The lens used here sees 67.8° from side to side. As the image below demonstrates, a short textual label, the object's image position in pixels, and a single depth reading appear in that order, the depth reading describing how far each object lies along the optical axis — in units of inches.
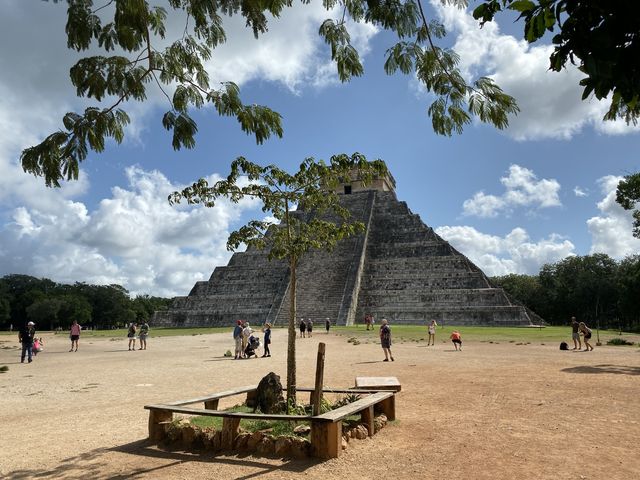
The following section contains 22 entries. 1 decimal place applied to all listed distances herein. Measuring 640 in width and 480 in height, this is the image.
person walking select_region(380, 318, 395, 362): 524.7
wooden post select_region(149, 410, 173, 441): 219.0
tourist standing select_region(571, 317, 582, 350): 654.5
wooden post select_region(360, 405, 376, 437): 223.9
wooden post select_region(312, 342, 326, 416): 201.0
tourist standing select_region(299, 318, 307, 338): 905.8
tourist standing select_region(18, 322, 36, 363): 584.1
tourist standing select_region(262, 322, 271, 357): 617.6
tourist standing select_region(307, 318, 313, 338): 944.3
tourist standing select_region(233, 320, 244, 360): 590.6
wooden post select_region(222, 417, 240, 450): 206.4
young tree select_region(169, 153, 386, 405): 257.1
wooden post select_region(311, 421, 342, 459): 189.0
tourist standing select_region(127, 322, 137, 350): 752.3
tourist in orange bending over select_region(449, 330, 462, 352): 653.9
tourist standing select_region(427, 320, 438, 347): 731.4
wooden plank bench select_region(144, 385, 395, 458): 189.5
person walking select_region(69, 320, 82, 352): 750.6
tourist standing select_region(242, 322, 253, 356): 598.3
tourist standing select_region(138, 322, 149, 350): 760.3
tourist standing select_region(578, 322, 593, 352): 623.8
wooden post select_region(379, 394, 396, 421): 254.1
